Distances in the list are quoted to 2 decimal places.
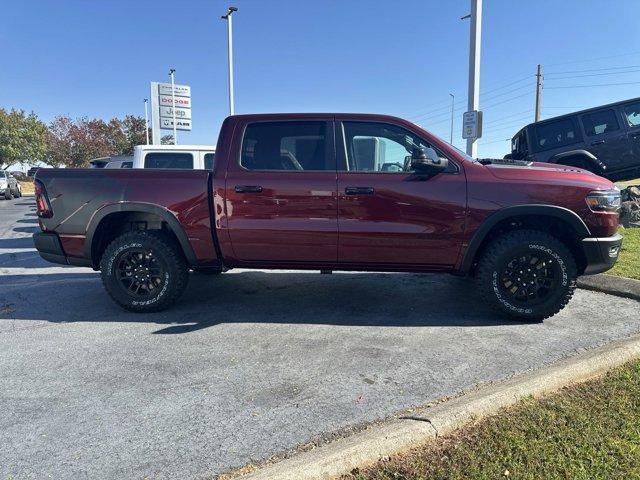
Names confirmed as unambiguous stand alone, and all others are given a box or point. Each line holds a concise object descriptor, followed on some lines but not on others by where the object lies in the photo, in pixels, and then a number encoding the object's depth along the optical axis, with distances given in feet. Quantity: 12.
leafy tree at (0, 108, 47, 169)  148.66
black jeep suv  30.55
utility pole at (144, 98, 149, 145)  139.70
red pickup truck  13.03
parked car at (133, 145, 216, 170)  26.07
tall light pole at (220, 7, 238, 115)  59.21
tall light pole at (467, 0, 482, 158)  31.17
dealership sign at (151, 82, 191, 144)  98.02
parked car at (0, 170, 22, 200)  86.38
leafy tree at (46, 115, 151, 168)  159.84
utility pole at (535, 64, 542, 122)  111.75
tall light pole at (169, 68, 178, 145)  92.99
